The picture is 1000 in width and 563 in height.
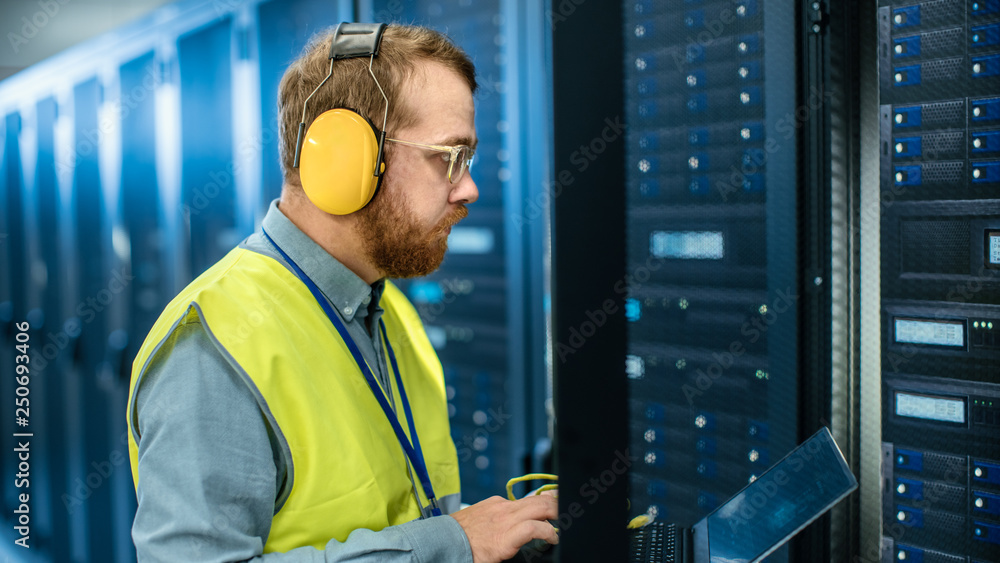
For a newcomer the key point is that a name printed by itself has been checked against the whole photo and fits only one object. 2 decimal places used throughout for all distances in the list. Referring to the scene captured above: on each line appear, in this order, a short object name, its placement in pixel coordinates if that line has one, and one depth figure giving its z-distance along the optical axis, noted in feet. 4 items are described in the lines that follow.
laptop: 2.58
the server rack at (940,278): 3.25
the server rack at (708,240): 3.38
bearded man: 2.43
